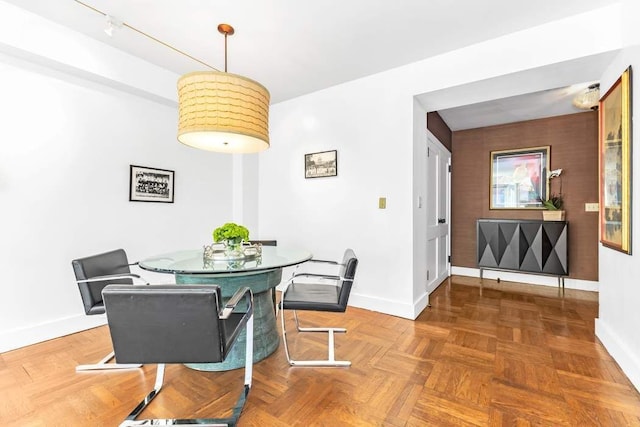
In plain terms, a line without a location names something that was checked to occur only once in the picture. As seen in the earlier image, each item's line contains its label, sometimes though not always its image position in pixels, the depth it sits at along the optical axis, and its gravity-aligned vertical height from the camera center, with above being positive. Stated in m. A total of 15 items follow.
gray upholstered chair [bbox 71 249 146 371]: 2.02 -0.47
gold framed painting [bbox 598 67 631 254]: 1.98 +0.36
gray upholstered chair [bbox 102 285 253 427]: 1.30 -0.49
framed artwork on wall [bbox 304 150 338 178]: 3.54 +0.60
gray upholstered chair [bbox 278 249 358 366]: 2.03 -0.62
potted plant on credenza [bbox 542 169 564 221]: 4.07 +0.11
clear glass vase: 2.13 -0.27
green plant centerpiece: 2.16 -0.18
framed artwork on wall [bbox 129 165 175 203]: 3.09 +0.31
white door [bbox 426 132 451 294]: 3.86 +0.02
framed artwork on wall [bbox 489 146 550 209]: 4.35 +0.53
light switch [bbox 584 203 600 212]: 3.99 +0.08
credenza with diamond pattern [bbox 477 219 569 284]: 3.96 -0.46
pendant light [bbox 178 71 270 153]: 1.77 +0.66
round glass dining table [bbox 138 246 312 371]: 1.82 -0.46
